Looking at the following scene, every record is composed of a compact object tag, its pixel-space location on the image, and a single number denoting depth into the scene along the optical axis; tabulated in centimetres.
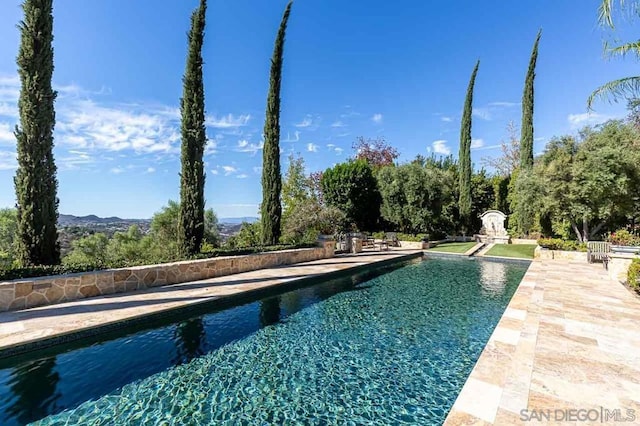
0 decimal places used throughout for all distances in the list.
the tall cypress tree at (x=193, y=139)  909
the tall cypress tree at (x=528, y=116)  2094
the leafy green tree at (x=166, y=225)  2242
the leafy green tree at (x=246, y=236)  1544
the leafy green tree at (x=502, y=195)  2550
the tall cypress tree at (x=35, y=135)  640
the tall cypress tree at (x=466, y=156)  2391
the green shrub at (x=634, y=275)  709
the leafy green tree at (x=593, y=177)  1242
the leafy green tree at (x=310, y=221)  1633
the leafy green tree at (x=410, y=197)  1994
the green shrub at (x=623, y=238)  1200
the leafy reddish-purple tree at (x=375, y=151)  2975
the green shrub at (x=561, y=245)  1304
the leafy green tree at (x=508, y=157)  3075
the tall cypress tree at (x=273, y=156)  1236
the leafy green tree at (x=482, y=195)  2650
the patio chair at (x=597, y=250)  1194
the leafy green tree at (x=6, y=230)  2362
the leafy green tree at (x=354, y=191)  2136
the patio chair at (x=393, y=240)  1877
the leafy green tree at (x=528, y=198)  1500
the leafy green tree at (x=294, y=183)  2484
